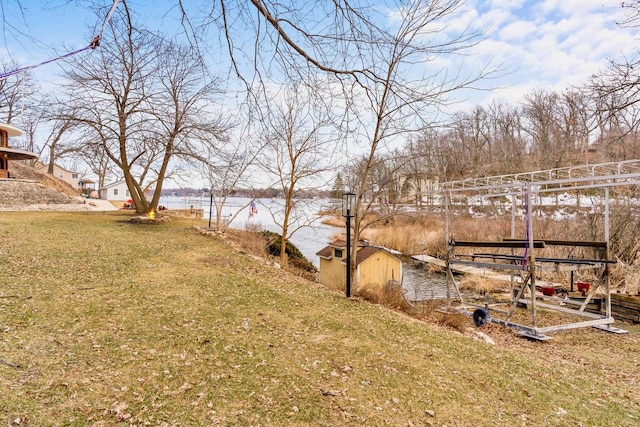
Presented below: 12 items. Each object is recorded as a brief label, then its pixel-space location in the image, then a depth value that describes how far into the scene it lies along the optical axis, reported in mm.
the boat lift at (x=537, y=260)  5984
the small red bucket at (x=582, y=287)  8188
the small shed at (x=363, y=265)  12243
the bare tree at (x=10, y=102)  25242
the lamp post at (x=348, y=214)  6652
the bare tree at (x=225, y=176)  14398
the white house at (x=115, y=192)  41062
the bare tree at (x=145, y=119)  15062
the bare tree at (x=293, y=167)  11438
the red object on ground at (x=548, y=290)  7594
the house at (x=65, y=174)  42750
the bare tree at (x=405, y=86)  3287
